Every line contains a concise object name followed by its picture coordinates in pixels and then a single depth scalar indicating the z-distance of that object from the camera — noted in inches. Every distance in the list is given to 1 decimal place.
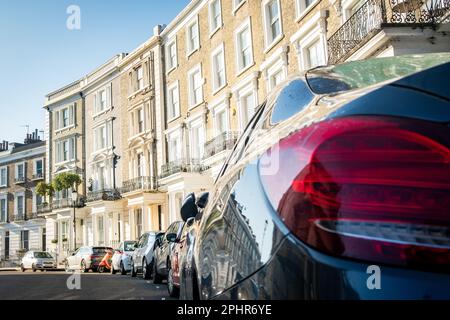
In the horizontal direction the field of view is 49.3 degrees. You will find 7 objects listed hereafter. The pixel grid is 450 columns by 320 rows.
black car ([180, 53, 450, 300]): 55.7
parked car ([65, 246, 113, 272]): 906.7
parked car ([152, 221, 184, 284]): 446.3
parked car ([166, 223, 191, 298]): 295.4
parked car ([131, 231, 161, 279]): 564.7
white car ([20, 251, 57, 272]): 1210.6
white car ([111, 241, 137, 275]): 714.8
